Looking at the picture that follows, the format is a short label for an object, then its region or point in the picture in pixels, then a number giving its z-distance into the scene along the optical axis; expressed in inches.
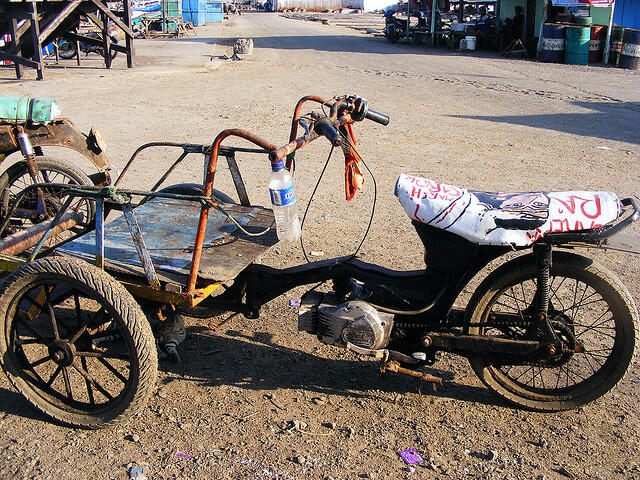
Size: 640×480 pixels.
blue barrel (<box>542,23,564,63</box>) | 818.0
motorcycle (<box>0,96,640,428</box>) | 122.9
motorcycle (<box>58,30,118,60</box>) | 868.0
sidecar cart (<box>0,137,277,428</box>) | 124.3
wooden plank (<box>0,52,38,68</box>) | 580.7
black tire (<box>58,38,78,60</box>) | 874.8
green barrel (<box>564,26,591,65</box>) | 792.9
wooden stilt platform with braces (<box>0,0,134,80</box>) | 582.6
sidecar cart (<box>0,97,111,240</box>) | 197.8
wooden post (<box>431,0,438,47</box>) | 1061.5
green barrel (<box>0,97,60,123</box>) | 199.0
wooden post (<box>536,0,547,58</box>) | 855.7
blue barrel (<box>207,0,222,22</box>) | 1940.2
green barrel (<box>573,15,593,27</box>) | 793.6
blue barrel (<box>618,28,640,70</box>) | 730.2
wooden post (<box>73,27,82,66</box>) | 741.0
